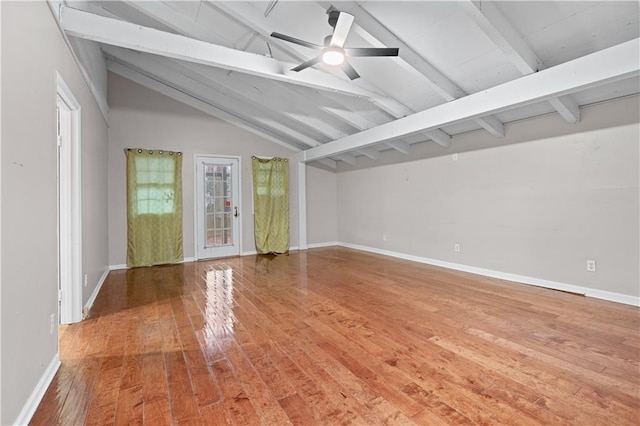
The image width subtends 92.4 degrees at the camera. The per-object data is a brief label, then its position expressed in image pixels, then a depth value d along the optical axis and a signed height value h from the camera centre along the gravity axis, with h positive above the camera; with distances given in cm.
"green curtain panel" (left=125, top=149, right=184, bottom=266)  562 +15
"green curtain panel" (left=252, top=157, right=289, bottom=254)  686 +22
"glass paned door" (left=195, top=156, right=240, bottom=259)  634 +15
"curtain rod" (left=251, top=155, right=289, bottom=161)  684 +127
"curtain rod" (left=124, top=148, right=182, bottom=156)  567 +122
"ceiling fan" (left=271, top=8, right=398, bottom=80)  259 +152
